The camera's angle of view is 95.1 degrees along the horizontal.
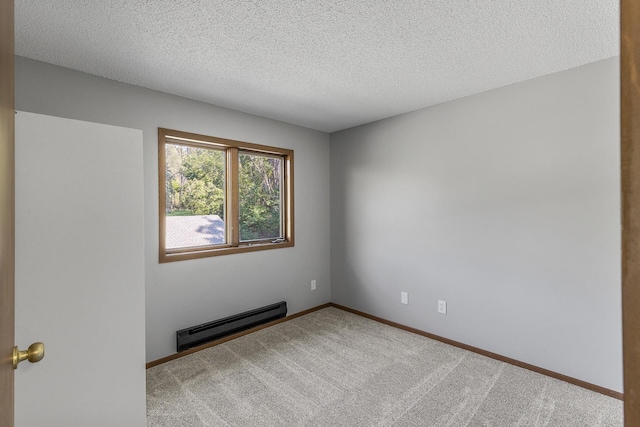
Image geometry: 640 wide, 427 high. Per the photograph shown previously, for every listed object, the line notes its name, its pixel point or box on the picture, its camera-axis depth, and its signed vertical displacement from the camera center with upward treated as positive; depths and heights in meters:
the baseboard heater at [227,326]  2.56 -1.05
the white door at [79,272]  1.20 -0.24
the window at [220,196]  2.64 +0.21
